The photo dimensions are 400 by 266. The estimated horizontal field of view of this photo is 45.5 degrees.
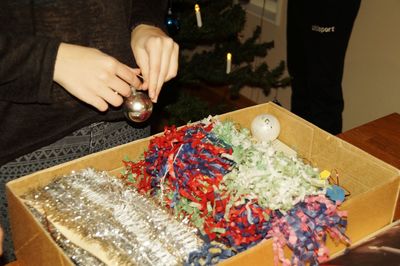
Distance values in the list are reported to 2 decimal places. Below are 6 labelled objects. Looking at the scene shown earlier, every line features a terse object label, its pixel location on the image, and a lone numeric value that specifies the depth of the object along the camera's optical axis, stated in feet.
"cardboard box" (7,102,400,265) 2.21
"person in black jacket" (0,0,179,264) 2.38
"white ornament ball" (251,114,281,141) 3.30
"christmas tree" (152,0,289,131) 6.98
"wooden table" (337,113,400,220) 3.68
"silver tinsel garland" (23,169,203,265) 2.11
